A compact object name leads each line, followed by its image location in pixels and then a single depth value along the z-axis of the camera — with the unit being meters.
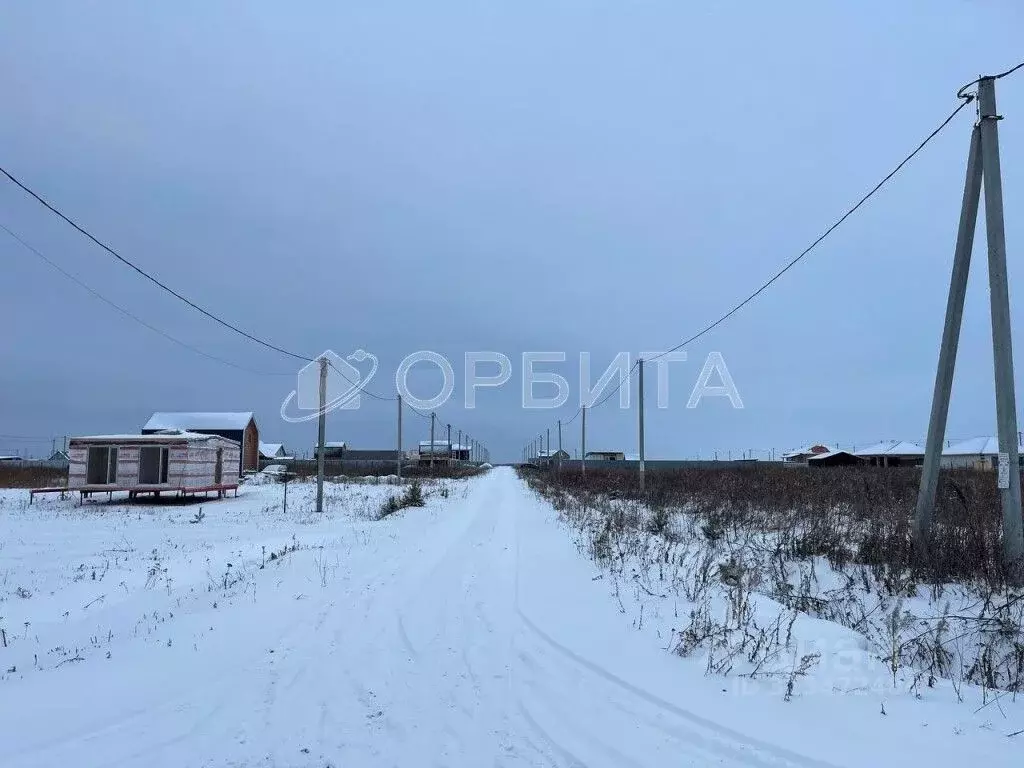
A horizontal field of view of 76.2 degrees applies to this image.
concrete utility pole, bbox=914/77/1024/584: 7.23
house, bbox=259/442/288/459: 80.16
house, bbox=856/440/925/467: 66.81
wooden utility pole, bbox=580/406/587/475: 48.03
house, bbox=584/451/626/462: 104.56
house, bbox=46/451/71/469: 63.10
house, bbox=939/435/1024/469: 60.19
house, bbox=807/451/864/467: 68.38
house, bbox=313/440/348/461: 102.41
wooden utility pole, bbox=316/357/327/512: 20.25
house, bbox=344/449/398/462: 105.75
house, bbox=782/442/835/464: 85.00
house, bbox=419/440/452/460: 94.86
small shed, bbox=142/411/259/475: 48.22
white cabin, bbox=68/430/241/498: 25.41
